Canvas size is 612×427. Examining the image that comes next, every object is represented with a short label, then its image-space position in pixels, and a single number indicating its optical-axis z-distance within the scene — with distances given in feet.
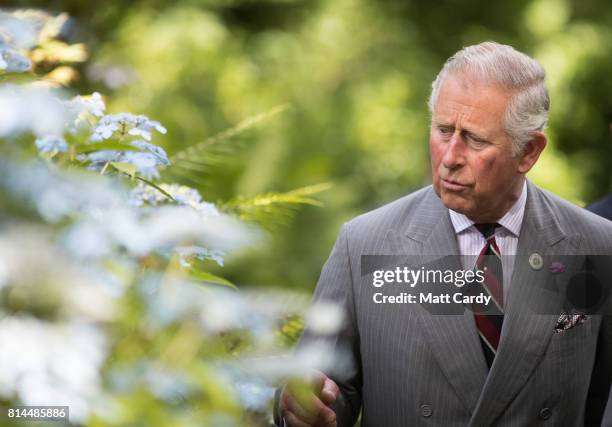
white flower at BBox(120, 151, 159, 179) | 21.77
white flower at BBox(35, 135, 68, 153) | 21.13
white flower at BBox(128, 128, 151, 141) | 21.94
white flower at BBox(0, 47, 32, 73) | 21.76
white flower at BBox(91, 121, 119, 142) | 21.83
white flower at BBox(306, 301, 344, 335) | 18.65
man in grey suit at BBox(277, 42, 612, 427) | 22.61
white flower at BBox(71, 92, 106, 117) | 21.96
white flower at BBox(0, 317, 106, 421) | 17.36
